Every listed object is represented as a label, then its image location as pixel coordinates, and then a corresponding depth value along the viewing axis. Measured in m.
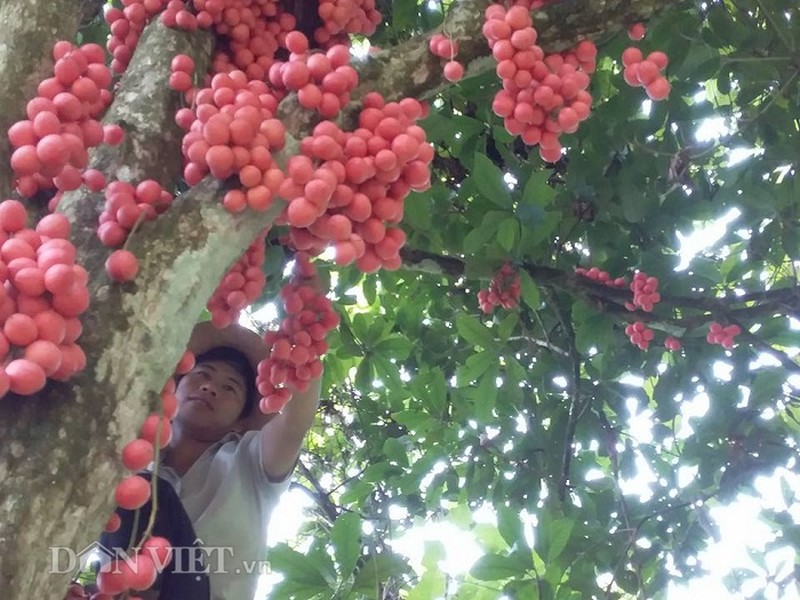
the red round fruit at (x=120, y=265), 1.22
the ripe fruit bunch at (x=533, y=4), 1.71
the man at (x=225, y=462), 1.76
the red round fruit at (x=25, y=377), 1.04
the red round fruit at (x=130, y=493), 1.14
